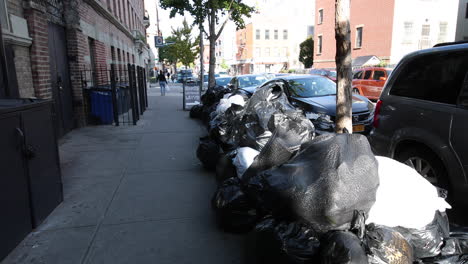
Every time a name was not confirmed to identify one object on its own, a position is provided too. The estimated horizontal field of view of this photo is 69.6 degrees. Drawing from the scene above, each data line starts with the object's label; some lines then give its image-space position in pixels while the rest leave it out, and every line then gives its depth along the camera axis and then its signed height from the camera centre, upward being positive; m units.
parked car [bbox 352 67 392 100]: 15.41 -0.51
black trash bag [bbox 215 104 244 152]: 5.58 -0.98
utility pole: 20.62 +1.28
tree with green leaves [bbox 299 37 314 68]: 47.03 +2.63
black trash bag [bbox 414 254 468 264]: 2.32 -1.31
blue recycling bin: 9.48 -0.87
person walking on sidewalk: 22.23 -0.41
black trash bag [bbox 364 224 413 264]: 2.11 -1.12
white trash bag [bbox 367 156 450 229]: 2.49 -0.99
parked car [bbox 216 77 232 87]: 19.84 -0.44
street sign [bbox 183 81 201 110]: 13.76 -0.84
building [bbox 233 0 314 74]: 63.75 +6.88
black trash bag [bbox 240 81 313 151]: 4.81 -0.65
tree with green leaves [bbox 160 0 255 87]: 14.88 +2.88
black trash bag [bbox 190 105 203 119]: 11.48 -1.29
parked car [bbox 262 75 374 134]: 6.57 -0.66
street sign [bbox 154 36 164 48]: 26.73 +2.61
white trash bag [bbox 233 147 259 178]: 3.97 -1.03
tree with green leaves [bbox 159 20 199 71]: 47.41 +3.88
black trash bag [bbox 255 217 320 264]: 2.23 -1.17
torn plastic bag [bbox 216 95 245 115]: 7.21 -0.65
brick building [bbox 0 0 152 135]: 5.82 +0.68
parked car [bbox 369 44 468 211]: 3.37 -0.53
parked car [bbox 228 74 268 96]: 12.67 -0.32
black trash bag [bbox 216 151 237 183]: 4.22 -1.22
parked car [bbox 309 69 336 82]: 20.98 -0.07
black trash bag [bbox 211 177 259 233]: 3.30 -1.36
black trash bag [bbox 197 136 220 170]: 5.43 -1.30
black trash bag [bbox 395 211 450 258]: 2.42 -1.22
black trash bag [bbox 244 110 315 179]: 3.36 -0.76
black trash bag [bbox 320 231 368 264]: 2.00 -1.09
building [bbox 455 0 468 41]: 30.91 +4.52
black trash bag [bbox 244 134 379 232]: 2.37 -0.83
